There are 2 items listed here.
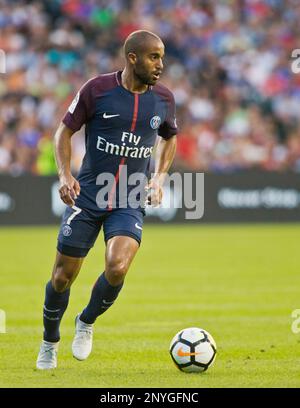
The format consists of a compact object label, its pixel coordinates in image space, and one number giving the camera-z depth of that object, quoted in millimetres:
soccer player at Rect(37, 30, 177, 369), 15445
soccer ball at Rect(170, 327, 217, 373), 15117
